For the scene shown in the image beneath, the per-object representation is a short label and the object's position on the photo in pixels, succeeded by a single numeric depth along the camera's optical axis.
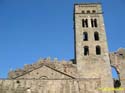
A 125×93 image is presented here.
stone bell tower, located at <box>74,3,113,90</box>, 27.53
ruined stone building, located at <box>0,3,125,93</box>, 22.55
